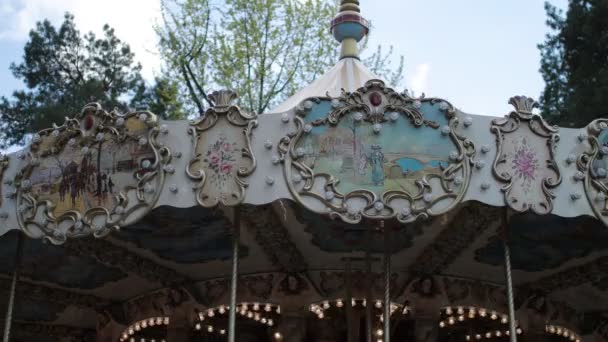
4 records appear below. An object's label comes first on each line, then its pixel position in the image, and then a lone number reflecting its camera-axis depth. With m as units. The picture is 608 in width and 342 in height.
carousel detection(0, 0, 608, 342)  7.77
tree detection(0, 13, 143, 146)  24.81
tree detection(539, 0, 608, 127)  18.22
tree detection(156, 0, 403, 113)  20.44
